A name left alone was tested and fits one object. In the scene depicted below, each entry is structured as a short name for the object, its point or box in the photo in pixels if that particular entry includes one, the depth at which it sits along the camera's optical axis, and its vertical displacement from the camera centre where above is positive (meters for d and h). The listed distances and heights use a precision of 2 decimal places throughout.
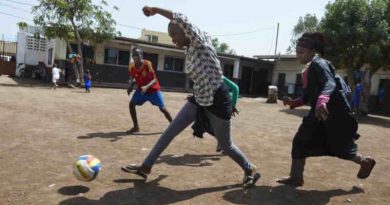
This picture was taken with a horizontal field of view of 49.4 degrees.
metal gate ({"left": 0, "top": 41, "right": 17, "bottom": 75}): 36.11 -0.70
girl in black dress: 4.46 -0.40
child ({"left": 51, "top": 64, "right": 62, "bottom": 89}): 22.25 -0.77
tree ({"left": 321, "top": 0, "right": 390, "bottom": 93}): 18.22 +2.36
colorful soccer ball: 4.33 -1.08
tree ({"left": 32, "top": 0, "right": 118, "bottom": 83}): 23.02 +2.39
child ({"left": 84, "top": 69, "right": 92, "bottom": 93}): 20.22 -0.85
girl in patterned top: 4.37 -0.18
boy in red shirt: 7.67 -0.27
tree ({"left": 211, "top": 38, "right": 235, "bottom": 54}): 90.92 +6.24
